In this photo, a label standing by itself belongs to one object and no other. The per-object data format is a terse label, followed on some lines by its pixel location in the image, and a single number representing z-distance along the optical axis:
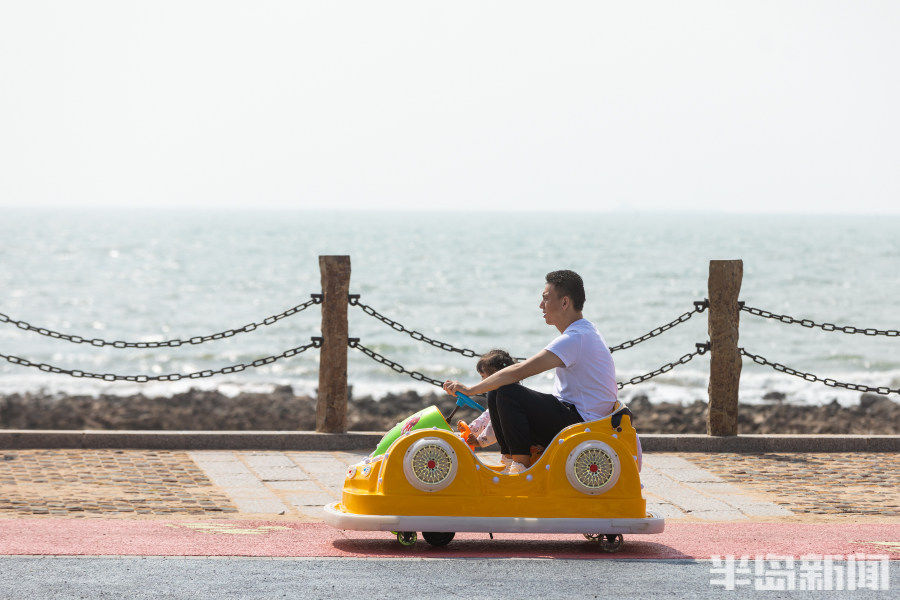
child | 12.37
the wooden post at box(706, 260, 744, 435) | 19.34
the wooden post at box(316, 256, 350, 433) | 19.19
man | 12.04
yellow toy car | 11.74
